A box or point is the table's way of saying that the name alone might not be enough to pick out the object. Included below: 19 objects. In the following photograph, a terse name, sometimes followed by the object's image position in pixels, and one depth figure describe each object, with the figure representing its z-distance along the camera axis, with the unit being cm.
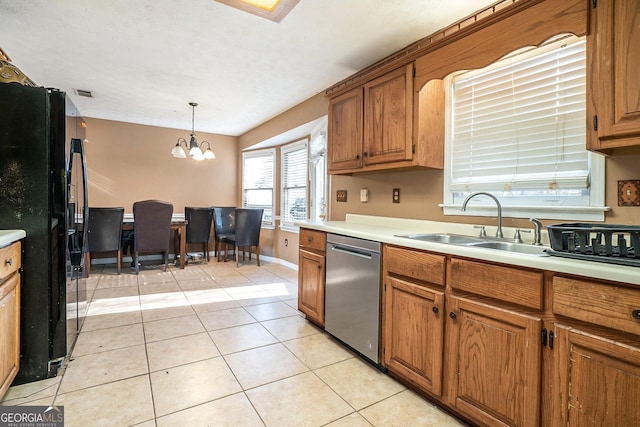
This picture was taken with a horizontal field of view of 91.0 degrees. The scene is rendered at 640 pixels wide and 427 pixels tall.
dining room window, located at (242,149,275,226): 559
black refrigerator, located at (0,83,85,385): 171
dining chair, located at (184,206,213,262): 514
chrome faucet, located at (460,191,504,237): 186
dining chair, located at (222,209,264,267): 492
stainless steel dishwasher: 199
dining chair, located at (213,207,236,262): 543
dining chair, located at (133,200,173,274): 436
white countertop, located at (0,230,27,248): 142
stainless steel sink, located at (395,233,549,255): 162
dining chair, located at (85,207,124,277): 418
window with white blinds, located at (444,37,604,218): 169
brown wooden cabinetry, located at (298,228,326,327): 252
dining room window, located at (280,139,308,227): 476
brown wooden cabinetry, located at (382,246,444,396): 159
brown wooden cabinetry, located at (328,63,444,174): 222
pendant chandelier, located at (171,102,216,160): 427
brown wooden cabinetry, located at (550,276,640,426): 100
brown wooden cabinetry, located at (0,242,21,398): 146
